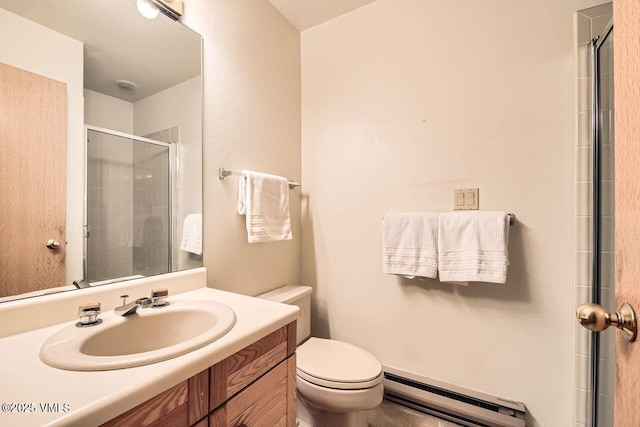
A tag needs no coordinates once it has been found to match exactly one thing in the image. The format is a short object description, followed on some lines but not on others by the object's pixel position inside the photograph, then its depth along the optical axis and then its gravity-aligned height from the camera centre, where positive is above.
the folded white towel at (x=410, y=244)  1.31 -0.16
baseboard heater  1.18 -0.89
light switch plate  1.29 +0.07
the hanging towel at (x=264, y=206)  1.32 +0.04
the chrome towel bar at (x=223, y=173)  1.25 +0.19
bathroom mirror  0.76 +0.29
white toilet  1.07 -0.70
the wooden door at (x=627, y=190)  0.37 +0.03
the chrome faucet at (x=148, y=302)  0.81 -0.28
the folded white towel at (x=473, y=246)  1.16 -0.15
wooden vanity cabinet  0.51 -0.42
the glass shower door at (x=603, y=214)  0.99 -0.01
